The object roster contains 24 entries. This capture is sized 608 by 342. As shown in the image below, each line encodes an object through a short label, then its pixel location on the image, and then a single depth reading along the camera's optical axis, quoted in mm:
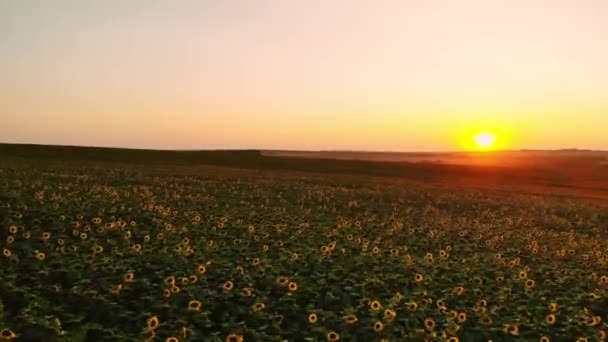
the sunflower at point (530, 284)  12816
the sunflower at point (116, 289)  9745
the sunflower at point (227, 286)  10431
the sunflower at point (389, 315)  9383
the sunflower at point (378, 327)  8955
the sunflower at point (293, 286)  10688
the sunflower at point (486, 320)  9937
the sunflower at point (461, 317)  9659
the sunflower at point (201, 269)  11312
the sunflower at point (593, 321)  10041
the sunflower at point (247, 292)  10319
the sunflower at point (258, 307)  9477
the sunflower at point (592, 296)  12157
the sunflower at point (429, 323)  9182
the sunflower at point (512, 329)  9402
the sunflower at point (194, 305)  9078
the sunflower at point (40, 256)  11133
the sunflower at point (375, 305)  9848
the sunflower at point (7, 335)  6934
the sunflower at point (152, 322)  7879
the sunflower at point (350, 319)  9289
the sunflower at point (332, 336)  8422
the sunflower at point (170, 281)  9903
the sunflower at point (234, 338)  7929
